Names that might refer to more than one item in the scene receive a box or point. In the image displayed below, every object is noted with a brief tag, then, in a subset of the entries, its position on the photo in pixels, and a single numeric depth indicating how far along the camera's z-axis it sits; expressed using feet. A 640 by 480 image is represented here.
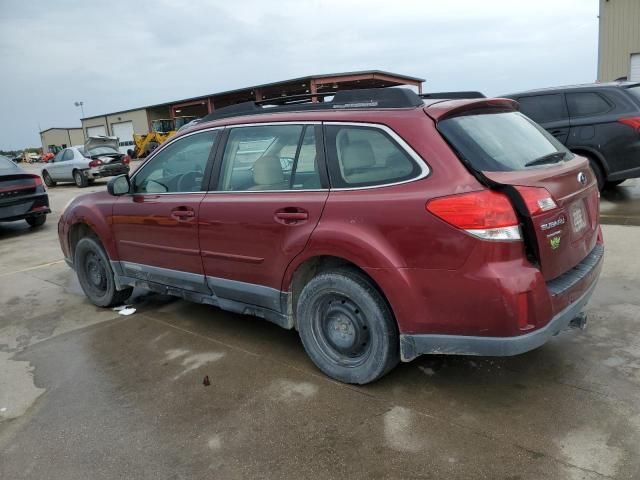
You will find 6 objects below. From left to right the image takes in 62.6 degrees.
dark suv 24.49
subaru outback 8.71
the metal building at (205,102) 128.57
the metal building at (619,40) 67.67
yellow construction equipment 119.34
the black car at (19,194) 30.35
